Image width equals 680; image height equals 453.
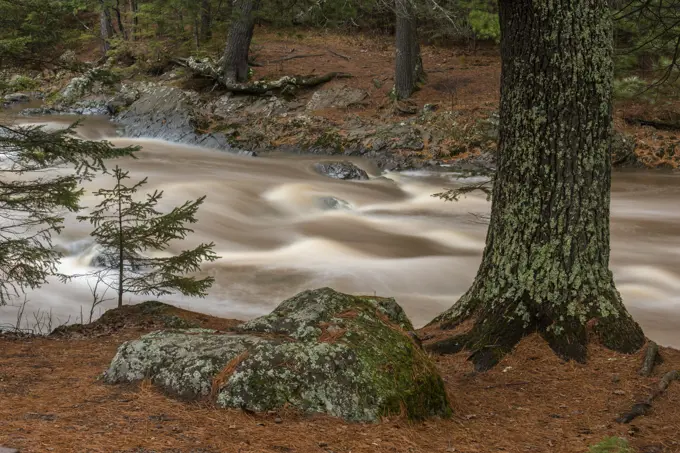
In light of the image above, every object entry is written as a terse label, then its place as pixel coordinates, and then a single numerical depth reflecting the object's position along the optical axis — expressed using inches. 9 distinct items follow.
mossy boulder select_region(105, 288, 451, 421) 155.6
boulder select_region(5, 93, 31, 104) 1051.3
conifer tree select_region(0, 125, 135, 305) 262.5
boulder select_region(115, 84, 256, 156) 790.5
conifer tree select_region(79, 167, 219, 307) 285.7
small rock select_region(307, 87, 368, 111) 861.2
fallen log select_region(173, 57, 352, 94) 903.1
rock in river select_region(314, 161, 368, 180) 662.5
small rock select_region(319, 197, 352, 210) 577.0
